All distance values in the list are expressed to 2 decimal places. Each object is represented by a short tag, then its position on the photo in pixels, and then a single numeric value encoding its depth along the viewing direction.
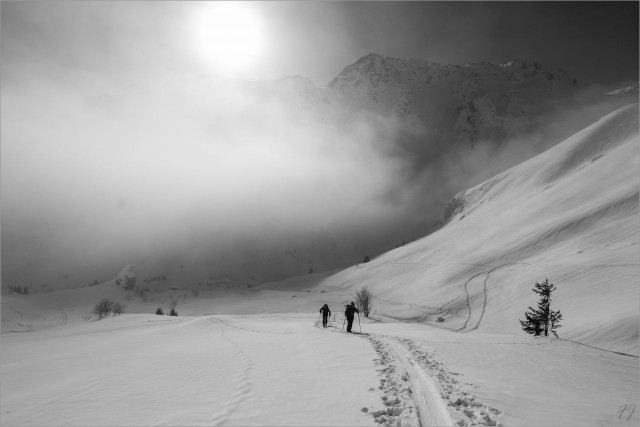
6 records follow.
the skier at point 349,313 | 29.09
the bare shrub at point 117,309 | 118.74
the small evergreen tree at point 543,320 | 37.71
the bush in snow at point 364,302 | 74.35
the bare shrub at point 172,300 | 174.80
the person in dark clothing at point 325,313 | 33.69
